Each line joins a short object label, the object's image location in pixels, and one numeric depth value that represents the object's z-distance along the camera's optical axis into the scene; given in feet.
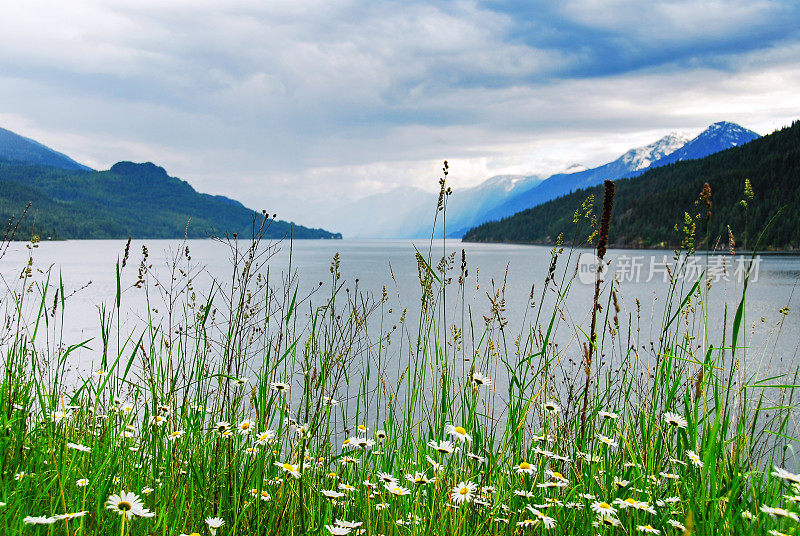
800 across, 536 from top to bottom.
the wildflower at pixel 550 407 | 10.86
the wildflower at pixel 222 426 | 9.14
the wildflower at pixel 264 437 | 8.28
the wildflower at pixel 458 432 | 7.40
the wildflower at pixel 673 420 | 9.14
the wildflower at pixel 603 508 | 7.77
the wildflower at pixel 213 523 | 6.65
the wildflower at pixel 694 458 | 9.25
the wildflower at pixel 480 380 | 8.79
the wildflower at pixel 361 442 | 9.34
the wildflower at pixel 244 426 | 9.46
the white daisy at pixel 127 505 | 5.62
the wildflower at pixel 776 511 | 6.54
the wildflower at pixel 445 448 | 7.04
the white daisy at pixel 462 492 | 7.32
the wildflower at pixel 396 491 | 7.72
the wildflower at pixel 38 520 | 5.50
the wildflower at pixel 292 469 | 7.42
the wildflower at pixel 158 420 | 10.80
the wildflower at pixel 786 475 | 7.22
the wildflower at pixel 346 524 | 6.89
